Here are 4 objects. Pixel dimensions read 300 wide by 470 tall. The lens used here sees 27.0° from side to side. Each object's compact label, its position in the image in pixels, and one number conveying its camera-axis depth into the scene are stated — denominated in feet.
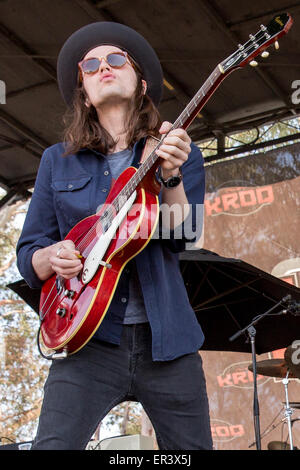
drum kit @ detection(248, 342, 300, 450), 15.51
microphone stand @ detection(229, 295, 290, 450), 12.57
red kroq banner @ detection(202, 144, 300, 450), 19.66
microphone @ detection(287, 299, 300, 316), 13.23
